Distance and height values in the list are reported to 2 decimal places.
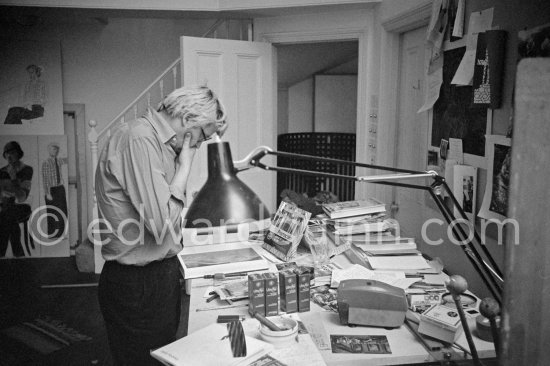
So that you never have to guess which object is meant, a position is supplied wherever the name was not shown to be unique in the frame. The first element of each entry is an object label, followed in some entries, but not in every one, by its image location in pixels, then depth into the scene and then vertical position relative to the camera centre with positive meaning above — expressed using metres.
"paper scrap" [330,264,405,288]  2.05 -0.61
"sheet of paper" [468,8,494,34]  1.94 +0.42
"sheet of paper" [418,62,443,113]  2.44 +0.19
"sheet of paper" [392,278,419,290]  2.02 -0.63
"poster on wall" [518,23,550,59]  1.53 +0.27
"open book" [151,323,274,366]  1.44 -0.66
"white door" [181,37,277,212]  3.85 +0.30
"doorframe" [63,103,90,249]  5.13 -0.24
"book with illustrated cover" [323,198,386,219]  2.52 -0.41
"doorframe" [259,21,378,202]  3.57 +0.47
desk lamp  1.22 -0.16
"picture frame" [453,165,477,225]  2.08 -0.25
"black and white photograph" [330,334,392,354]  1.56 -0.68
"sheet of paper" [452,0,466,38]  2.14 +0.45
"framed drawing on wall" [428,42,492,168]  2.04 +0.04
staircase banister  4.21 +0.13
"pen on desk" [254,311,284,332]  1.59 -0.63
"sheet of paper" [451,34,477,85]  2.05 +0.25
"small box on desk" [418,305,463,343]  1.56 -0.61
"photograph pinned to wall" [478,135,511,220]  1.84 -0.19
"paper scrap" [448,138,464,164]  2.22 -0.11
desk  1.52 -0.68
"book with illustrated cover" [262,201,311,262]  2.29 -0.48
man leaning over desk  1.78 -0.31
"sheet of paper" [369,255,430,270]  2.18 -0.59
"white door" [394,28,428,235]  2.88 +0.00
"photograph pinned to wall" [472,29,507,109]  1.82 +0.22
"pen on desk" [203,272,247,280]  2.10 -0.62
